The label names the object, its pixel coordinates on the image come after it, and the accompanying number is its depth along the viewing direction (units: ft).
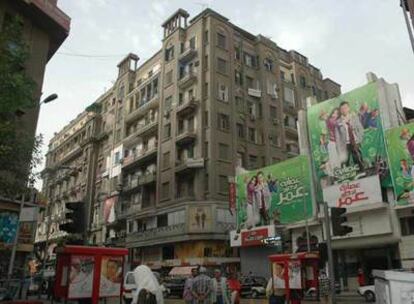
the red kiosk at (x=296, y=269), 51.65
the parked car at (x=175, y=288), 98.38
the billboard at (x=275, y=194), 115.85
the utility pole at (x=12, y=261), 53.10
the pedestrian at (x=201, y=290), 40.04
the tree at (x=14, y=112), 36.50
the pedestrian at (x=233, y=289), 51.99
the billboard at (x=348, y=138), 100.12
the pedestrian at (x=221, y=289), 47.24
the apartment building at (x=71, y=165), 214.07
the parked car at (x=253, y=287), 97.55
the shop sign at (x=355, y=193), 97.81
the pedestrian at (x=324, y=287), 76.72
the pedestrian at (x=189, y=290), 40.52
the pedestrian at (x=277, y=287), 45.19
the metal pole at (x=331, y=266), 40.47
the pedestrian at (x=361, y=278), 91.33
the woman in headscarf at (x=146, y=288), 27.61
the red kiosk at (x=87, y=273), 44.27
